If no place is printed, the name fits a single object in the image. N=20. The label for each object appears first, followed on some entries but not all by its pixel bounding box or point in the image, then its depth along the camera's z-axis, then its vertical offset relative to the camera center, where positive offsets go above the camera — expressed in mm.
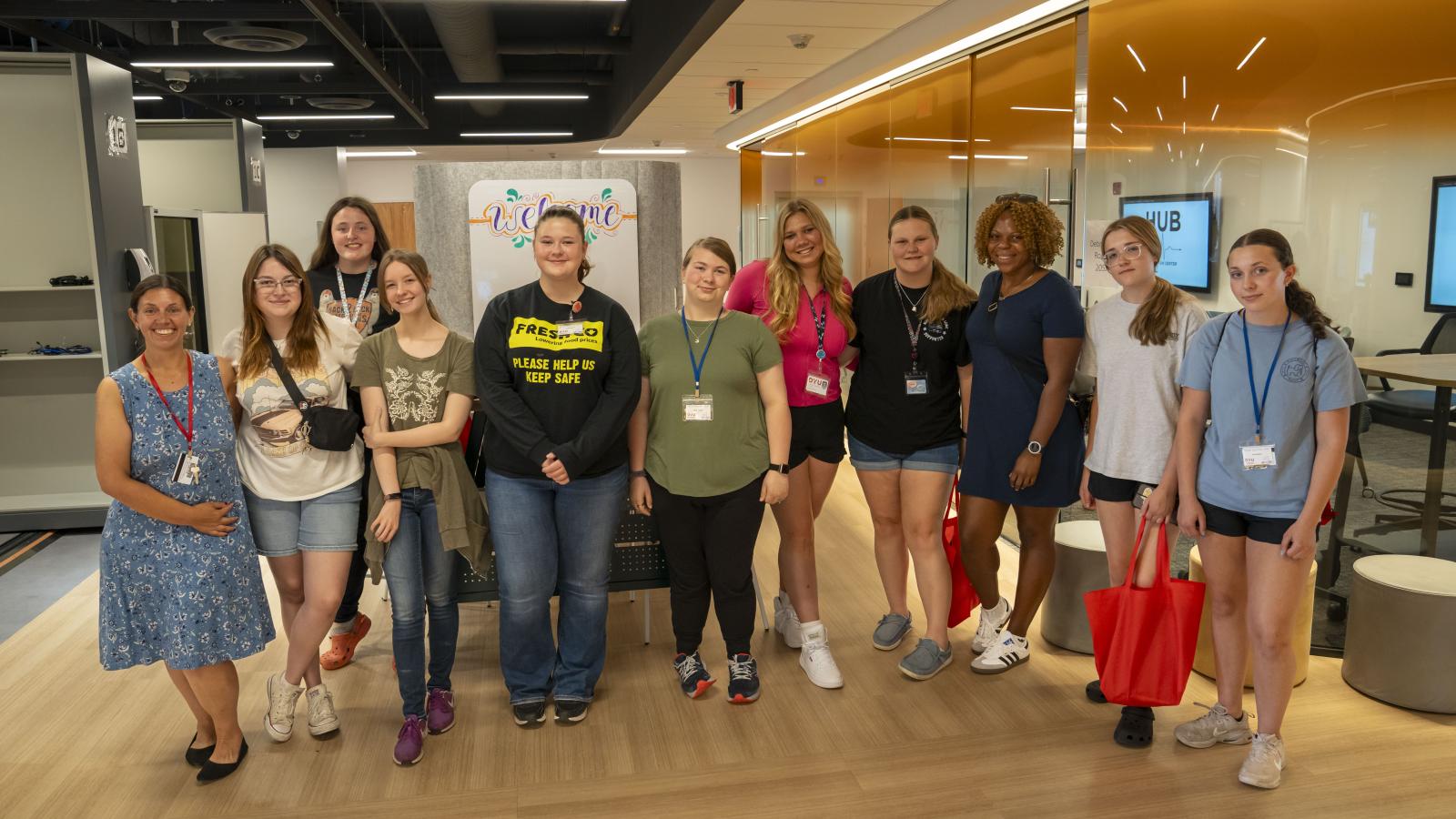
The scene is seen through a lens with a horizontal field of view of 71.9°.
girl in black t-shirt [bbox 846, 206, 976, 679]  3512 -469
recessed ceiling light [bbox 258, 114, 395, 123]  10275 +1582
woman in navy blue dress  3303 -412
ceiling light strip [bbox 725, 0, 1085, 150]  4542 +1166
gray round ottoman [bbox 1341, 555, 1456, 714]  3309 -1248
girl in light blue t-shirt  2727 -517
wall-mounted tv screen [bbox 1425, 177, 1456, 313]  3439 +25
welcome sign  4340 +166
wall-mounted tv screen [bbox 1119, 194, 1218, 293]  4109 +101
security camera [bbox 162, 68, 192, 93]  7758 +1506
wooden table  3484 -593
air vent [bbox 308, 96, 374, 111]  9727 +1628
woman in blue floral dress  2697 -636
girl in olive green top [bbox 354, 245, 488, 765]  3016 -565
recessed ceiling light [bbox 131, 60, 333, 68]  7121 +1533
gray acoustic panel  4332 +208
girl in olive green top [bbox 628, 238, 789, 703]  3213 -523
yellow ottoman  3475 -1313
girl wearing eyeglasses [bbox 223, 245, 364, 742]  2936 -533
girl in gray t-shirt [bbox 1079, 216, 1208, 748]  3057 -393
